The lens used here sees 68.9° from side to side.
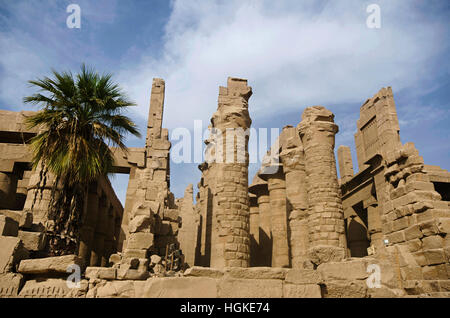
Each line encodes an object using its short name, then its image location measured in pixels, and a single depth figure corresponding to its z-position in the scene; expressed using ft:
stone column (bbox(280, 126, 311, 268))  51.85
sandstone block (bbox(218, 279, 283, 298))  17.42
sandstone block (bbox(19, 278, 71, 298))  17.65
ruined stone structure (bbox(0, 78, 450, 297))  18.22
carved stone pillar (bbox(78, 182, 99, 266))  52.70
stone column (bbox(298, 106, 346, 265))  45.52
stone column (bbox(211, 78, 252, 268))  39.45
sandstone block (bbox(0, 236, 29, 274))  18.26
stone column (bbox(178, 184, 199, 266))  84.43
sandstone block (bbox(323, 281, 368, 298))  19.08
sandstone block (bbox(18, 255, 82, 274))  18.21
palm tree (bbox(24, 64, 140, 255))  27.96
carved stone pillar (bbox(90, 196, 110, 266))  59.11
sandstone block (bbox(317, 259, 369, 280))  19.70
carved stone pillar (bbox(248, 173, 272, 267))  69.29
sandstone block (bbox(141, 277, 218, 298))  16.92
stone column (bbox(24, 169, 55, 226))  38.66
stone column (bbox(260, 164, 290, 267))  60.95
